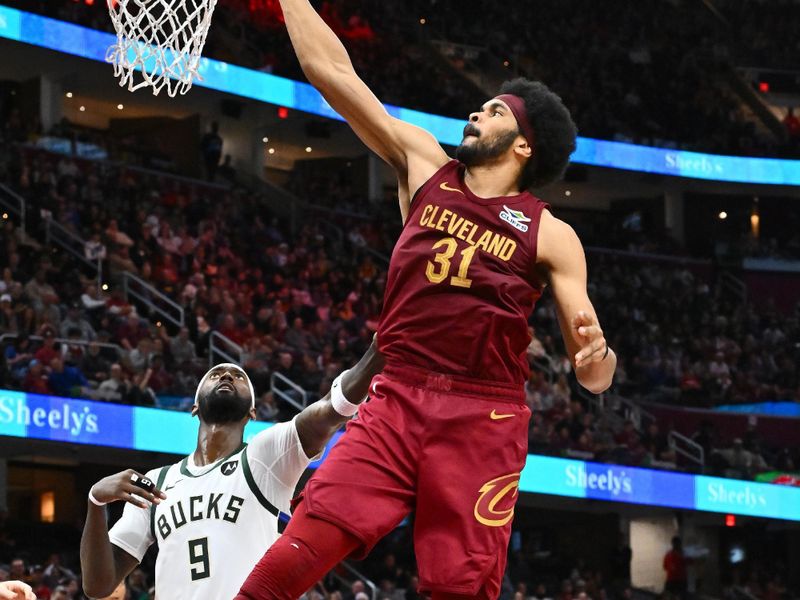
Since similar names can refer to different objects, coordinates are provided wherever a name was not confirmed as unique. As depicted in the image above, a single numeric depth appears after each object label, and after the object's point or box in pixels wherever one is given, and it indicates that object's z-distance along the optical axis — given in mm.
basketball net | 6035
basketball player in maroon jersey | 4297
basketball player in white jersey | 5797
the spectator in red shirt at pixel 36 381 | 16453
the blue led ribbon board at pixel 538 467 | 16625
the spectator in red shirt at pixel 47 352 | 16516
